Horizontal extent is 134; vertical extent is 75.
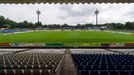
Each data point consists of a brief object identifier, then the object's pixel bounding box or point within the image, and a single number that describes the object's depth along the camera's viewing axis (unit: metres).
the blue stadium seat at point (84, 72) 3.94
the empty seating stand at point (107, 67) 3.85
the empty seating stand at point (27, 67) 4.32
